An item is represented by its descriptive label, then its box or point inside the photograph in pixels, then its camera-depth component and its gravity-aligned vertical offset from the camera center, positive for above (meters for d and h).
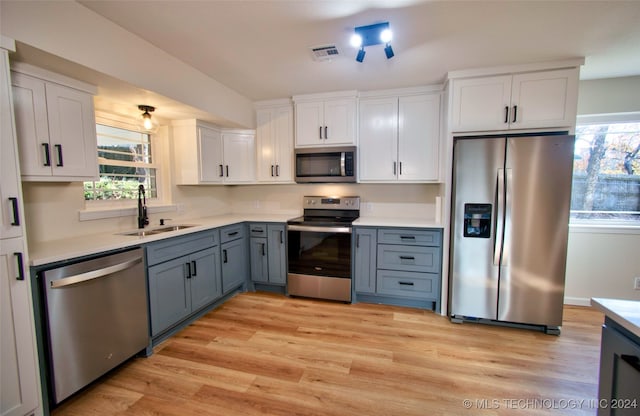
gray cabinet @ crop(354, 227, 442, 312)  2.80 -0.83
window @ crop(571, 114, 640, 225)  2.86 +0.18
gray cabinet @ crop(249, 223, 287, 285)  3.22 -0.79
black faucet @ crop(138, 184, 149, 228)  2.62 -0.22
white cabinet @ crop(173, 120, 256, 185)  3.03 +0.41
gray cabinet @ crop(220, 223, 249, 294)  2.96 -0.79
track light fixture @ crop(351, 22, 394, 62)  1.82 +1.06
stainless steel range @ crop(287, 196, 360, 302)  3.01 -0.81
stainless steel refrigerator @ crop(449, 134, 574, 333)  2.31 -0.35
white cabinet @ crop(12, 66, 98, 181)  1.59 +0.37
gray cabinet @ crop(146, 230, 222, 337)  2.17 -0.80
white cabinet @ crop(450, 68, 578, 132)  2.38 +0.79
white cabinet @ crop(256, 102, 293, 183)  3.43 +0.59
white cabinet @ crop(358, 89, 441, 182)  2.96 +0.56
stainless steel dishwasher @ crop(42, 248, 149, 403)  1.55 -0.83
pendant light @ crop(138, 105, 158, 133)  2.34 +0.67
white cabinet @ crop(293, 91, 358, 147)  3.11 +0.81
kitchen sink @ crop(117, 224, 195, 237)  2.40 -0.40
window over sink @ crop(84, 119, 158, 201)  2.47 +0.23
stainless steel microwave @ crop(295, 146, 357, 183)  3.13 +0.28
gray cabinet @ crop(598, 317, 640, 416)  0.88 -0.64
